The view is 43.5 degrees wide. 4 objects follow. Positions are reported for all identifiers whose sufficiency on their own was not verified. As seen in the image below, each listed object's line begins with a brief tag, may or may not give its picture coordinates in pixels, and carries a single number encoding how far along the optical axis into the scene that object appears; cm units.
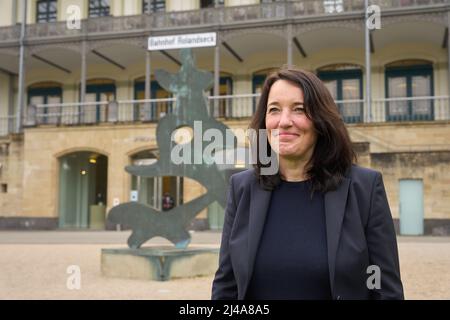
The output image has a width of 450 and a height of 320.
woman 194
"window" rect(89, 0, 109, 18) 2594
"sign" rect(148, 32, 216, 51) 2150
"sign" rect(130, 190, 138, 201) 2095
